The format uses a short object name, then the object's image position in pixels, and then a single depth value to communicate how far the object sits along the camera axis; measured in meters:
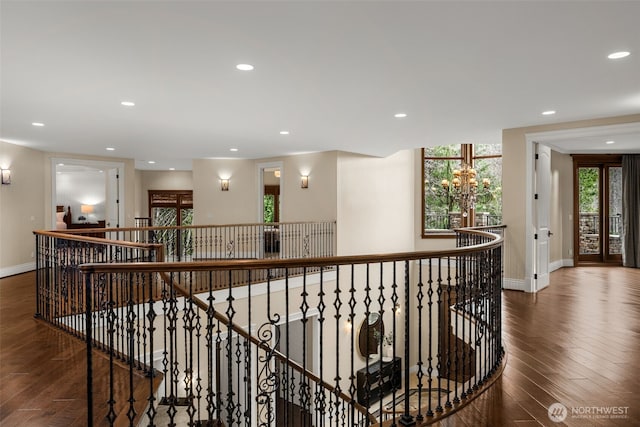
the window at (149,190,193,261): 15.84
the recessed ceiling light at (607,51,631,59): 3.77
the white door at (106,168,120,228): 11.33
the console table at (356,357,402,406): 10.26
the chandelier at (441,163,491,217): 9.67
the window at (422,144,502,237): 11.68
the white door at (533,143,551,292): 7.30
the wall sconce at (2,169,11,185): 8.30
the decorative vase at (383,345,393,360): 11.66
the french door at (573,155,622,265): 10.08
